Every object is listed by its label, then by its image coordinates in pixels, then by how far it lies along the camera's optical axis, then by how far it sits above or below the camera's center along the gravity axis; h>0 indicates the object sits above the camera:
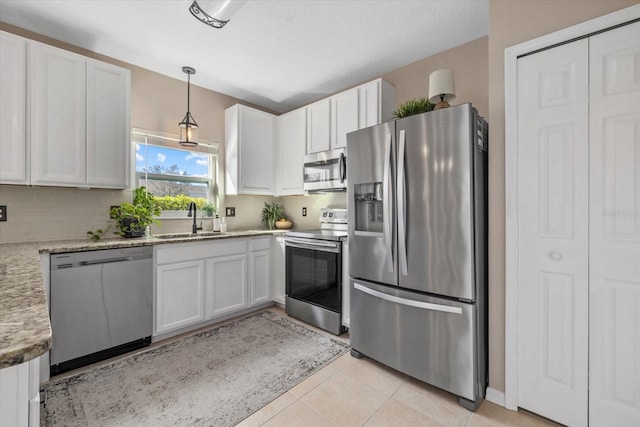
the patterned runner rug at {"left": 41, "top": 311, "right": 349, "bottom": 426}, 1.68 -1.16
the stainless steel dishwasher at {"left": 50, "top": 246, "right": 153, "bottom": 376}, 2.05 -0.70
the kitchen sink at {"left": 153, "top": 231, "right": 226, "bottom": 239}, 3.01 -0.23
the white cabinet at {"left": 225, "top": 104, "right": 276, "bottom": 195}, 3.52 +0.79
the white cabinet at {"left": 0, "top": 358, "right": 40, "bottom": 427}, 0.56 -0.37
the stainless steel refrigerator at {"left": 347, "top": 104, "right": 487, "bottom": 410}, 1.73 -0.24
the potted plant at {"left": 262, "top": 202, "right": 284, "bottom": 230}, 4.00 -0.02
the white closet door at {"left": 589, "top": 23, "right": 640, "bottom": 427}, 1.41 -0.08
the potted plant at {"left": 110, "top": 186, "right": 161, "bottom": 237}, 2.62 -0.03
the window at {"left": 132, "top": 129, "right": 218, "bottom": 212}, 3.06 +0.54
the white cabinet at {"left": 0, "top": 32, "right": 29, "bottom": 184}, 2.06 +0.74
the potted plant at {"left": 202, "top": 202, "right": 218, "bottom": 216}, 3.52 +0.05
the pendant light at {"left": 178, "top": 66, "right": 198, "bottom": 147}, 2.90 +0.81
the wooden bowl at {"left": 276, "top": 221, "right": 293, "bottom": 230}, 3.95 -0.17
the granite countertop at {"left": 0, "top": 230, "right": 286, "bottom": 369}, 0.53 -0.24
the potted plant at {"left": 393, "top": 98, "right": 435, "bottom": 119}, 2.17 +0.80
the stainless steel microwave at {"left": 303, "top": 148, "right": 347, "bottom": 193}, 2.97 +0.46
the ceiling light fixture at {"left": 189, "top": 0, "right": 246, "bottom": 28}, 1.72 +1.24
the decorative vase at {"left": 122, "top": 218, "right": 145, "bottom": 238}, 2.62 -0.13
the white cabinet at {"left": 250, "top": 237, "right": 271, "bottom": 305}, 3.26 -0.66
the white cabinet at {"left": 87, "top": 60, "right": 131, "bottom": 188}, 2.42 +0.76
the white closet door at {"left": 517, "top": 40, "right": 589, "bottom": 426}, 1.54 -0.11
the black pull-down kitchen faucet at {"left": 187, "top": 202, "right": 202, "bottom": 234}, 3.19 -0.01
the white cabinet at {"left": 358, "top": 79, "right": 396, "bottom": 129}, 2.85 +1.11
